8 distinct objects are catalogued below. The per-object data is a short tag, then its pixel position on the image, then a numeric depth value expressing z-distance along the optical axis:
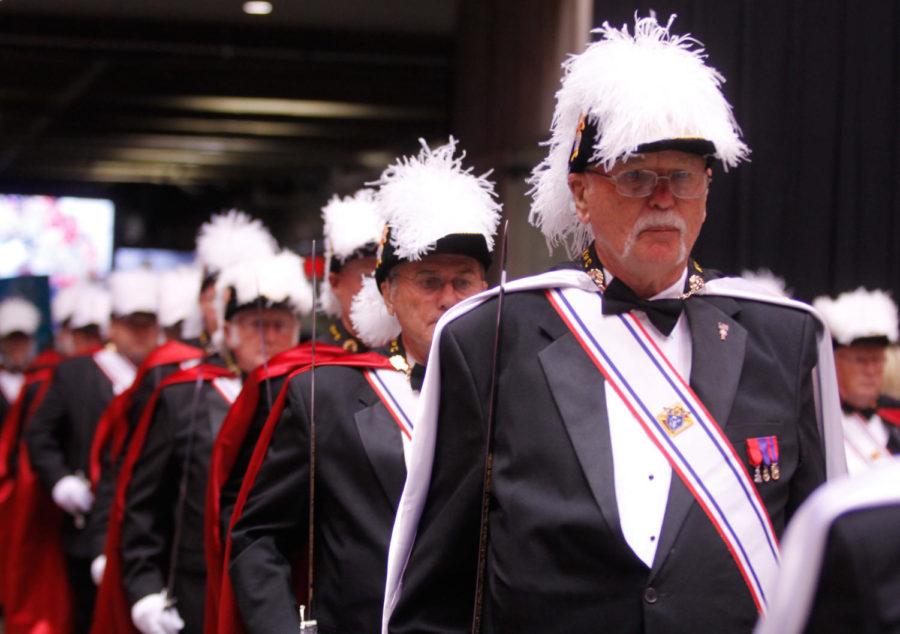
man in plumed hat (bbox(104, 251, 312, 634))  4.75
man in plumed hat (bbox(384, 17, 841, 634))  2.34
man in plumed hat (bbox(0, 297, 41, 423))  10.87
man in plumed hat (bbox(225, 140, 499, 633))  3.24
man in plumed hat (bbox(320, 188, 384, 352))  4.07
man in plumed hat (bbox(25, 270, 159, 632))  6.91
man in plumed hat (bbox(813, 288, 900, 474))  5.98
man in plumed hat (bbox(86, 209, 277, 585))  5.71
